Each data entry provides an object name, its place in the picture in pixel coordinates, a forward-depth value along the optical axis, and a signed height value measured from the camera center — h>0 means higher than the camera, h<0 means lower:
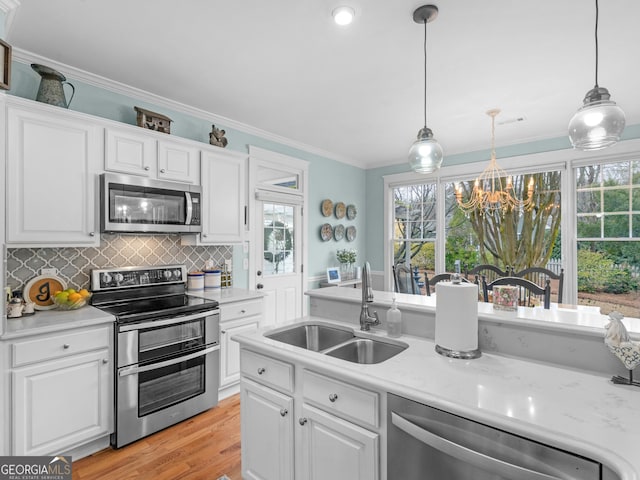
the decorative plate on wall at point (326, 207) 4.89 +0.47
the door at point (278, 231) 3.93 +0.11
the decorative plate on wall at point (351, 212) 5.38 +0.45
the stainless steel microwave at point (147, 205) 2.48 +0.27
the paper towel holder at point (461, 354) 1.52 -0.51
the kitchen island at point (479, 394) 0.93 -0.53
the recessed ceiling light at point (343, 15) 1.87 +1.26
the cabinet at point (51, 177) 2.11 +0.41
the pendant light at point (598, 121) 1.42 +0.51
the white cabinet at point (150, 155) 2.54 +0.68
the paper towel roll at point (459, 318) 1.50 -0.34
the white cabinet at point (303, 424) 1.31 -0.81
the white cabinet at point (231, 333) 2.94 -0.82
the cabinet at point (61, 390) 1.93 -0.92
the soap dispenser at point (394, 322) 1.82 -0.44
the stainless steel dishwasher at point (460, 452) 0.93 -0.64
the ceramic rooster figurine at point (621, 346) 1.21 -0.38
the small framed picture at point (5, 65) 1.77 +0.92
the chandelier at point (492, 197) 3.76 +0.52
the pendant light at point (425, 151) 1.97 +0.52
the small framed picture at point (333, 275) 4.79 -0.50
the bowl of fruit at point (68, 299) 2.36 -0.42
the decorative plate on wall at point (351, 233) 5.39 +0.11
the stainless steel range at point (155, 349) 2.29 -0.81
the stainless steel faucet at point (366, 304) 1.90 -0.37
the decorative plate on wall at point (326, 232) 4.89 +0.11
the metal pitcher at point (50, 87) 2.29 +1.04
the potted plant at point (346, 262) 5.12 -0.34
